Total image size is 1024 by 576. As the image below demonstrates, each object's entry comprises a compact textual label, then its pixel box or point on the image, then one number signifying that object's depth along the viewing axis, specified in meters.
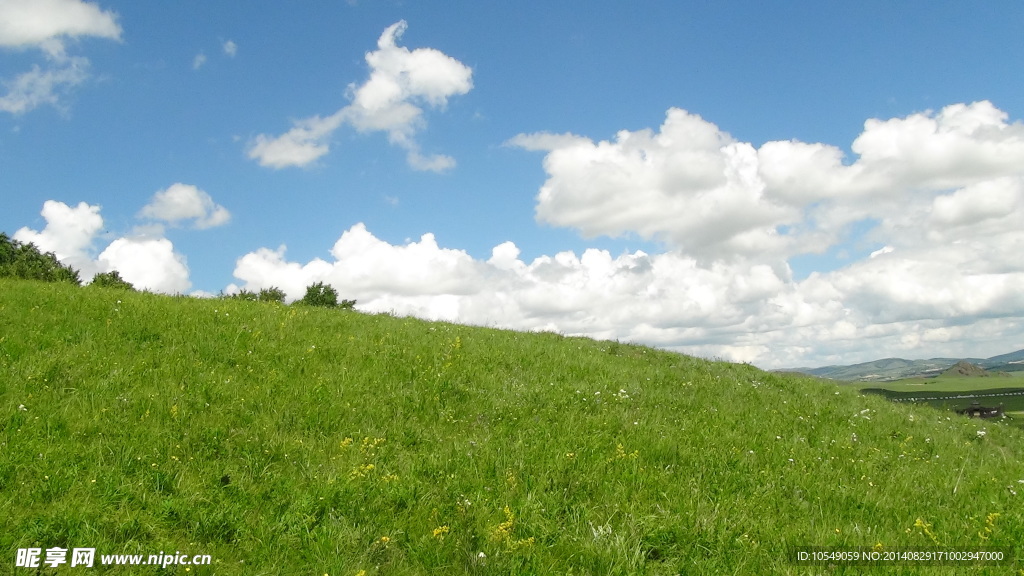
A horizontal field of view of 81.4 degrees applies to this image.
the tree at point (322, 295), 44.31
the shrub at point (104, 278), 27.39
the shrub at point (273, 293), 37.76
